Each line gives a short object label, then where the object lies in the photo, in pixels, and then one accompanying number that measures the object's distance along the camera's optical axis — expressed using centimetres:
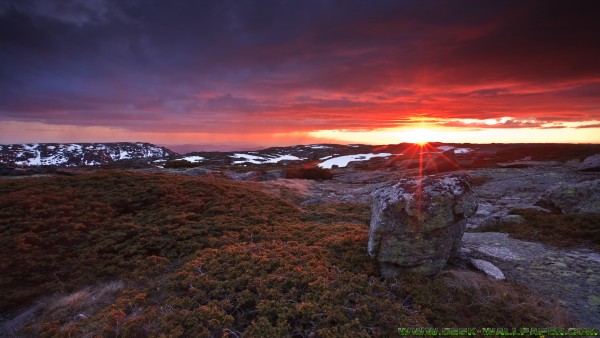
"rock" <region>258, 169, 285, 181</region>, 3787
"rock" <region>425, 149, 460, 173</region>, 3644
